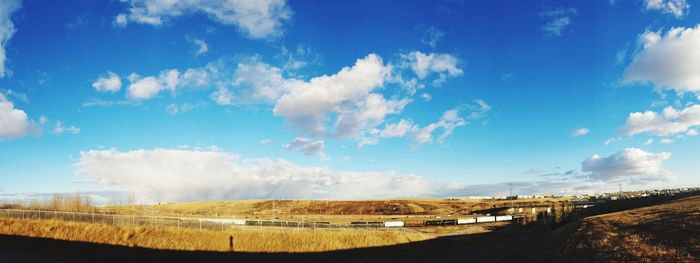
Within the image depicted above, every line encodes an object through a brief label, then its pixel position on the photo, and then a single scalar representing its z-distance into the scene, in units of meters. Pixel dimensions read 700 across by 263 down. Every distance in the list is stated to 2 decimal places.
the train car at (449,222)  97.04
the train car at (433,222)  98.12
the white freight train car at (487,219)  104.64
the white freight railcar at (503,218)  105.12
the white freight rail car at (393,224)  90.10
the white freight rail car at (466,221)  99.11
